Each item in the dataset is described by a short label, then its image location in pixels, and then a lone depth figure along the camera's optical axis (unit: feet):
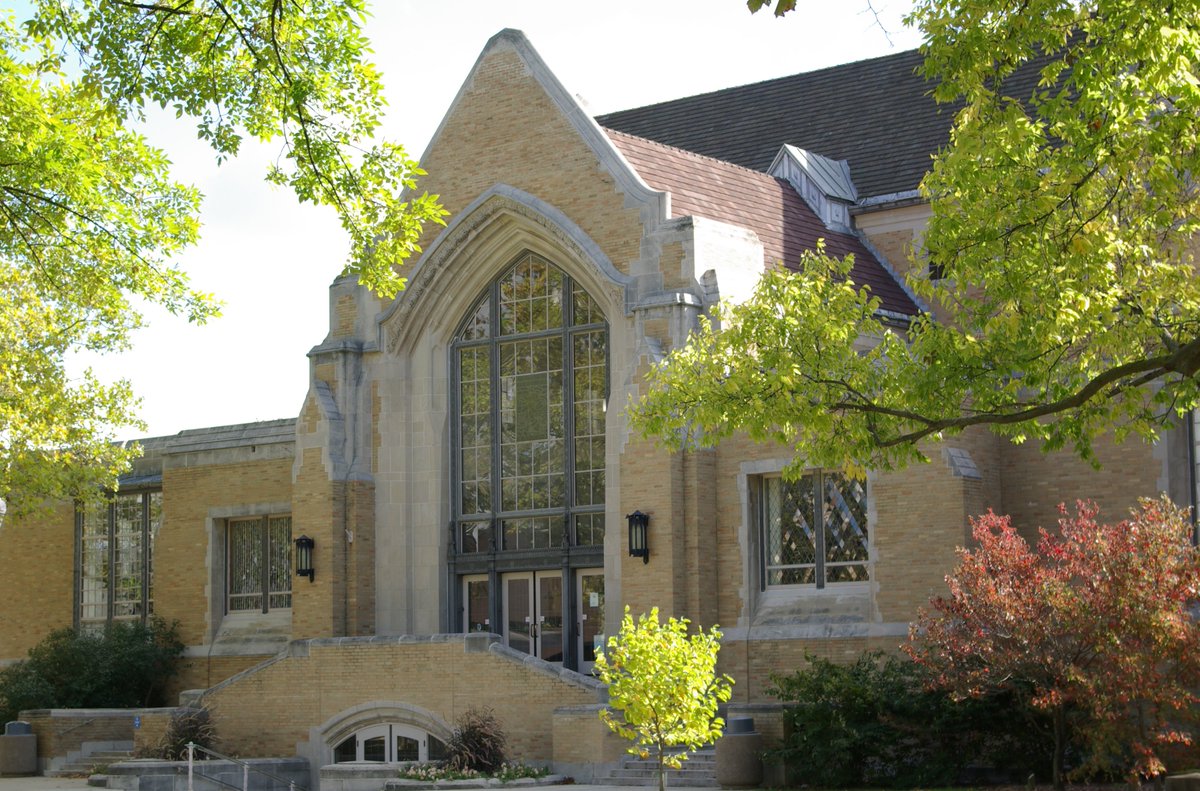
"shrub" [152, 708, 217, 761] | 87.04
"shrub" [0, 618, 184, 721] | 101.19
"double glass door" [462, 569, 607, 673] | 90.79
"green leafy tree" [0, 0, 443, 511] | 45.73
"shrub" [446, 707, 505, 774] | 77.05
